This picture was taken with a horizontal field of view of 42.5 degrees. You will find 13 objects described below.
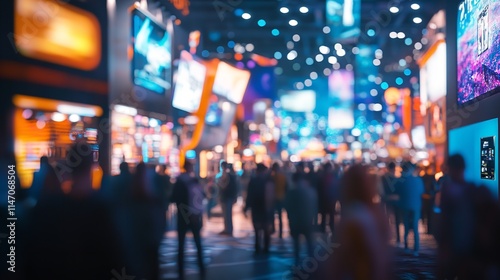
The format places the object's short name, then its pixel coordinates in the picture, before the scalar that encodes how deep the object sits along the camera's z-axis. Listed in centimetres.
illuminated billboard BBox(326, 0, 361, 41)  1313
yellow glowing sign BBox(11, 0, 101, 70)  1048
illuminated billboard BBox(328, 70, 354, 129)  3169
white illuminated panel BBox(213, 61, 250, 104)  2447
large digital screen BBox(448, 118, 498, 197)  1148
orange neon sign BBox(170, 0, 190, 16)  1834
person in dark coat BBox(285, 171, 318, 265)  1055
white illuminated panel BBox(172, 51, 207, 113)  1958
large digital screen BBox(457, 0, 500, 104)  1059
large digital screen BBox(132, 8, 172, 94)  1561
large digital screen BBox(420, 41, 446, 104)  1870
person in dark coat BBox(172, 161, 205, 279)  1023
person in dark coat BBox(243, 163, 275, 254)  1245
